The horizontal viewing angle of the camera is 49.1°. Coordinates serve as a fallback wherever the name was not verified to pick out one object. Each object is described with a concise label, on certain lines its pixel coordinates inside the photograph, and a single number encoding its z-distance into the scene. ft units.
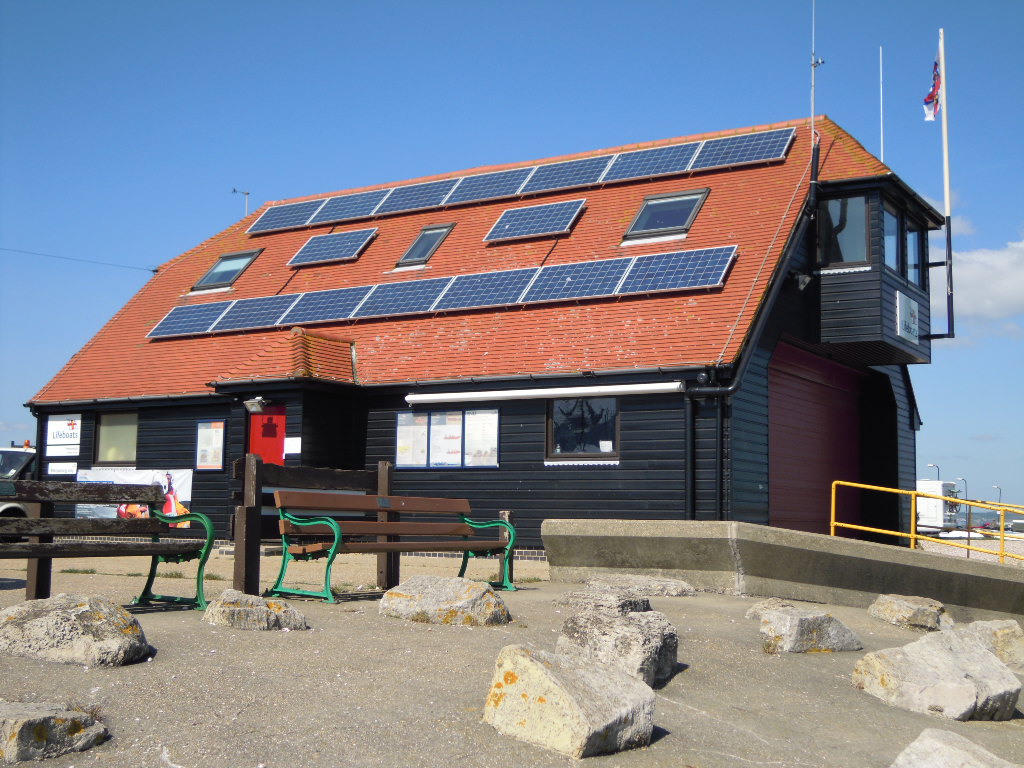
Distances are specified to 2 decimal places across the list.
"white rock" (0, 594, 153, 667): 21.18
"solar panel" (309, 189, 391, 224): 83.25
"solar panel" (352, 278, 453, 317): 67.31
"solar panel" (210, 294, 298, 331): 72.26
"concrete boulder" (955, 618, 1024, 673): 35.19
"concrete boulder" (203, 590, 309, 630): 25.70
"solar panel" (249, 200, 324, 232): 86.02
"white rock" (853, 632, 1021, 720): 24.48
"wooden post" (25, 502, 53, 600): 29.37
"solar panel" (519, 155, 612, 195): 74.64
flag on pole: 69.72
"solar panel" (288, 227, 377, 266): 77.00
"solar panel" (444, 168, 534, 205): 77.41
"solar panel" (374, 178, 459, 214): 80.43
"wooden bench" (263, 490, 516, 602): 31.81
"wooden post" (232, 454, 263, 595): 31.55
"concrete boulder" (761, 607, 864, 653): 29.22
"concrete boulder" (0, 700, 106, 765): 15.84
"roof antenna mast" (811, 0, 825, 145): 68.08
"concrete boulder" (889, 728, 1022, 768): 17.75
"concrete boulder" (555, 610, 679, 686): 23.26
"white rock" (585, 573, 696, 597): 39.19
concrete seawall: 42.83
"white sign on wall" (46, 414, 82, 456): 74.13
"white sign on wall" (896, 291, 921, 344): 63.92
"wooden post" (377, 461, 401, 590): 37.06
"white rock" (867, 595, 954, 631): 37.78
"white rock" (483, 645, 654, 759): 18.06
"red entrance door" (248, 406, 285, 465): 62.69
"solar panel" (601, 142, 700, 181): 71.97
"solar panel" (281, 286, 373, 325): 69.77
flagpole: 67.15
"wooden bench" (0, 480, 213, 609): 27.32
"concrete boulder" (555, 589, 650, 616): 26.86
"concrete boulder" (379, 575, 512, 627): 28.43
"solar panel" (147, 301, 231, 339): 75.25
